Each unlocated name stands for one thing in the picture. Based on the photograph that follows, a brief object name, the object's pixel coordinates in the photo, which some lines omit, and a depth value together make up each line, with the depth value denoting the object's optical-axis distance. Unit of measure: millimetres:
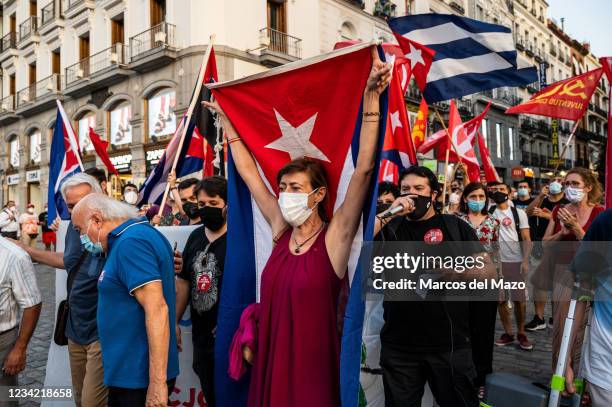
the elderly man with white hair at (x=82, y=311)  2732
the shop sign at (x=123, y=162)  18562
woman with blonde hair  3785
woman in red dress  2018
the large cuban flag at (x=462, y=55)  5387
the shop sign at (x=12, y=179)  26188
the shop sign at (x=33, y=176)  24328
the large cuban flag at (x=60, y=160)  5355
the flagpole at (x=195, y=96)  3789
